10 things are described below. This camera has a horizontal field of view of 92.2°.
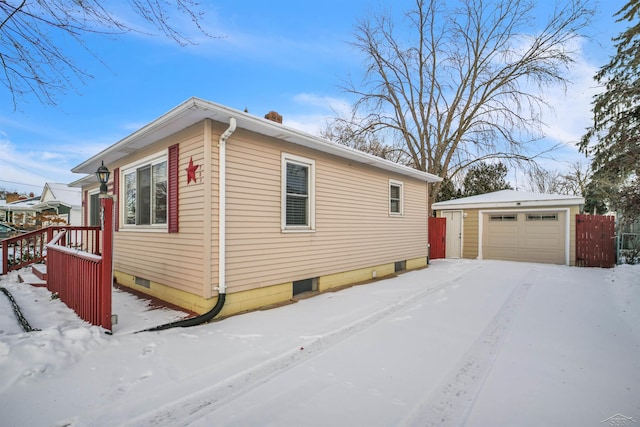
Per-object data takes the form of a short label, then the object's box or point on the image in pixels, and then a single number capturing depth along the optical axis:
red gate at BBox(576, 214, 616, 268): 10.52
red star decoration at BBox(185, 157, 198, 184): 4.81
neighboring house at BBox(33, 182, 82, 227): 18.54
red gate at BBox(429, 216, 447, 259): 12.85
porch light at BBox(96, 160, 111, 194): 4.36
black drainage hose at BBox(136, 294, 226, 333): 4.14
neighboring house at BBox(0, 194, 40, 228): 20.27
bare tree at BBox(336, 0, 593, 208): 15.13
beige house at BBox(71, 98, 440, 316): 4.64
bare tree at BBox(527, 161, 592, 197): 27.44
